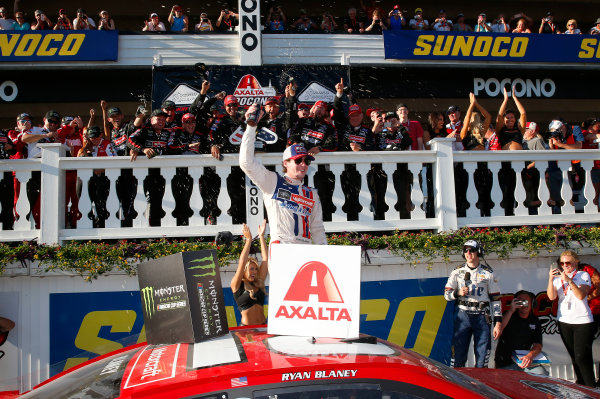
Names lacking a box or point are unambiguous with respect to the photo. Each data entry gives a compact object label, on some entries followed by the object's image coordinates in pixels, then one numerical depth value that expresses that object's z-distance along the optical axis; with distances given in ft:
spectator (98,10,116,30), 42.32
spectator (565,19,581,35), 46.89
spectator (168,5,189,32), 44.75
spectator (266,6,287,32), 44.11
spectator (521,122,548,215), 25.18
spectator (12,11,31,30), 41.65
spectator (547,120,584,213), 25.46
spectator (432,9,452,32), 45.52
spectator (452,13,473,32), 47.53
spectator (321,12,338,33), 46.04
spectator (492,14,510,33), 46.44
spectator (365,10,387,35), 44.37
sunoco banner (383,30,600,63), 43.75
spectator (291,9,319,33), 45.30
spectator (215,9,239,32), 43.98
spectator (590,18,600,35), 47.83
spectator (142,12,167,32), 44.14
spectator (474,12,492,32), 45.78
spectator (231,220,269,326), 18.61
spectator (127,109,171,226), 23.00
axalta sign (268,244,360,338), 10.72
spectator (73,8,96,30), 41.70
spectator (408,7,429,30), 45.16
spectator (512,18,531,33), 45.85
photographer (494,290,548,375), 22.17
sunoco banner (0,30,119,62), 40.70
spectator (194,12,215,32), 44.04
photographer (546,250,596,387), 21.31
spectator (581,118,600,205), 26.16
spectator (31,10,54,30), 41.67
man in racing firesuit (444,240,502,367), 21.39
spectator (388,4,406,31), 45.09
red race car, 8.55
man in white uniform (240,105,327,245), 16.08
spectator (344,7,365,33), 46.88
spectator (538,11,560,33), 47.14
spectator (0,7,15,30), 42.11
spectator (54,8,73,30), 42.27
